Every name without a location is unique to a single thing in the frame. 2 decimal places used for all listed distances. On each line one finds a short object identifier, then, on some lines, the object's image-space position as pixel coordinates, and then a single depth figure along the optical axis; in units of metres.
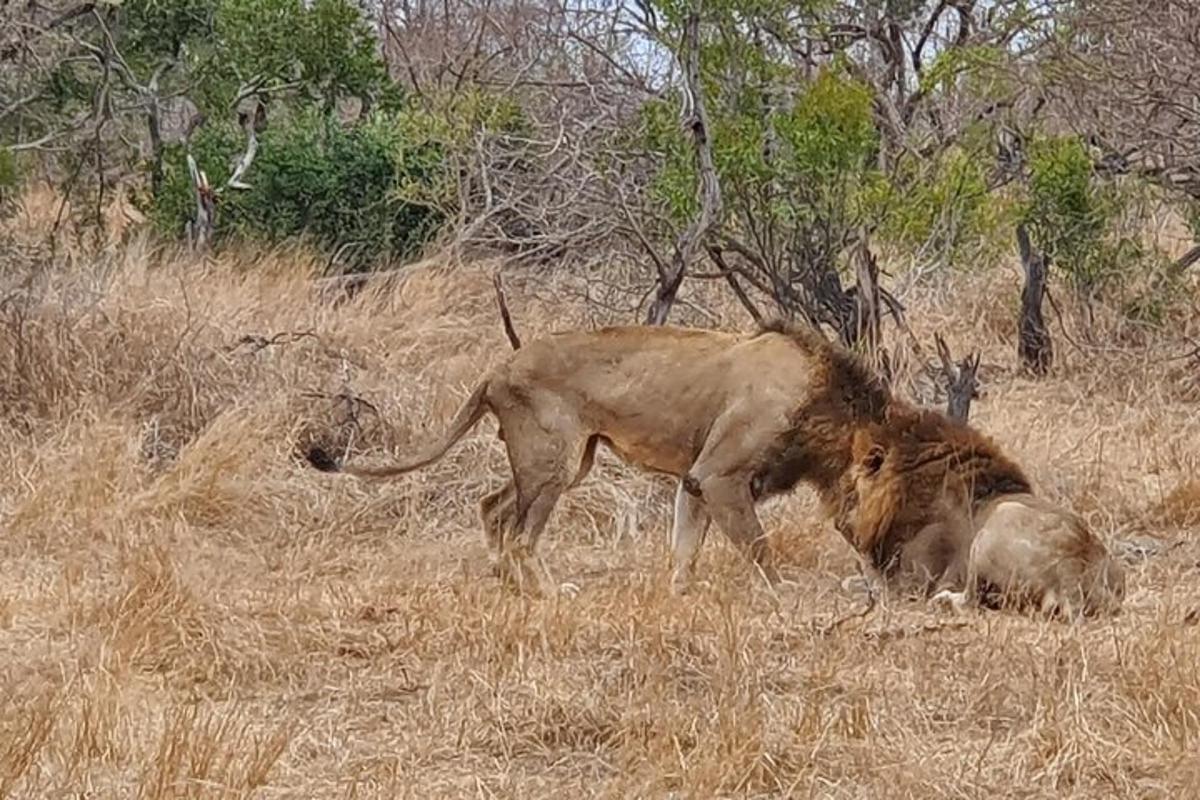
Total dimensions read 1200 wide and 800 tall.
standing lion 13.91
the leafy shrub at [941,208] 18.87
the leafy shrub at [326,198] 28.61
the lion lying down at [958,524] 12.98
